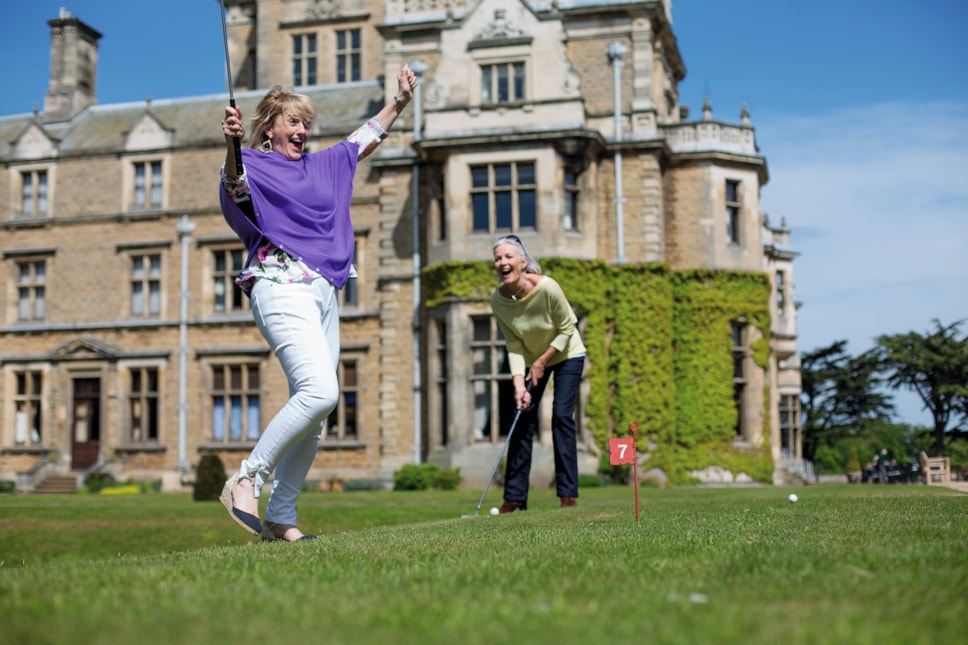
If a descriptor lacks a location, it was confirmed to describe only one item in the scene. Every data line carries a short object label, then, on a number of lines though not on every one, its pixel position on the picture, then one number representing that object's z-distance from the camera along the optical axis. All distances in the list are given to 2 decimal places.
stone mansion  26.06
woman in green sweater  9.13
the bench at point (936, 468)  21.98
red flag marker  7.56
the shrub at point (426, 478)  24.58
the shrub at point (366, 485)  27.05
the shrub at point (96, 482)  28.67
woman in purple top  5.88
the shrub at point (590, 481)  23.78
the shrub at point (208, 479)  22.19
